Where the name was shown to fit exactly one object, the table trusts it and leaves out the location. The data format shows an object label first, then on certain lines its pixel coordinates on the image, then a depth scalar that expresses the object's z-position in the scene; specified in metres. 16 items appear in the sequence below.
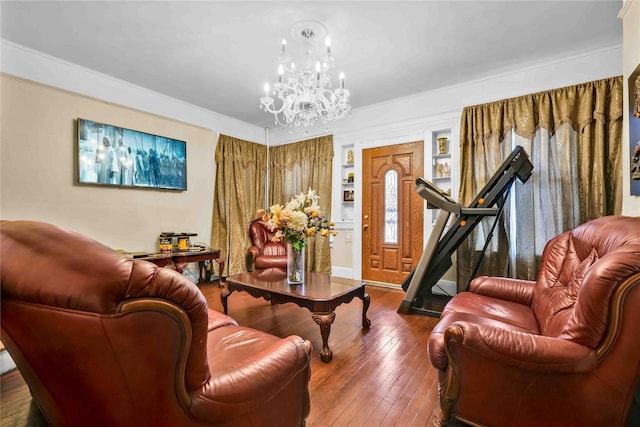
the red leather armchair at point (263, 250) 4.23
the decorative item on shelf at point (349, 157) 4.84
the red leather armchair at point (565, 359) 1.11
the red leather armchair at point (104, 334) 0.75
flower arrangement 2.53
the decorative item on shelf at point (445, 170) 3.93
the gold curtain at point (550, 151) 2.87
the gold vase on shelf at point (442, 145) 3.94
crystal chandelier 2.62
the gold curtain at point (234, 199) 4.77
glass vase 2.67
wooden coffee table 2.13
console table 3.49
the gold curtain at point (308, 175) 4.88
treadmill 2.84
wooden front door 4.11
